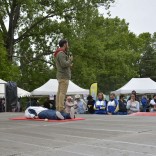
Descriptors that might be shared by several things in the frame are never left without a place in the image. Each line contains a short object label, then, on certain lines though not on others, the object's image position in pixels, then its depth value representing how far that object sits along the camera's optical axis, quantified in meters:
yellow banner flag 19.63
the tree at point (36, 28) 23.07
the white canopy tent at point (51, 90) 19.78
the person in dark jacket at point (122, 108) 10.54
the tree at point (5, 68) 19.67
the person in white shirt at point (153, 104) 12.63
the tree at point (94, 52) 23.80
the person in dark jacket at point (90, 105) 12.36
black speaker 13.64
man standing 6.46
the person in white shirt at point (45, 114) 6.45
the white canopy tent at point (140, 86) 20.51
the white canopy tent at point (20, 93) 17.99
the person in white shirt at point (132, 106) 10.52
